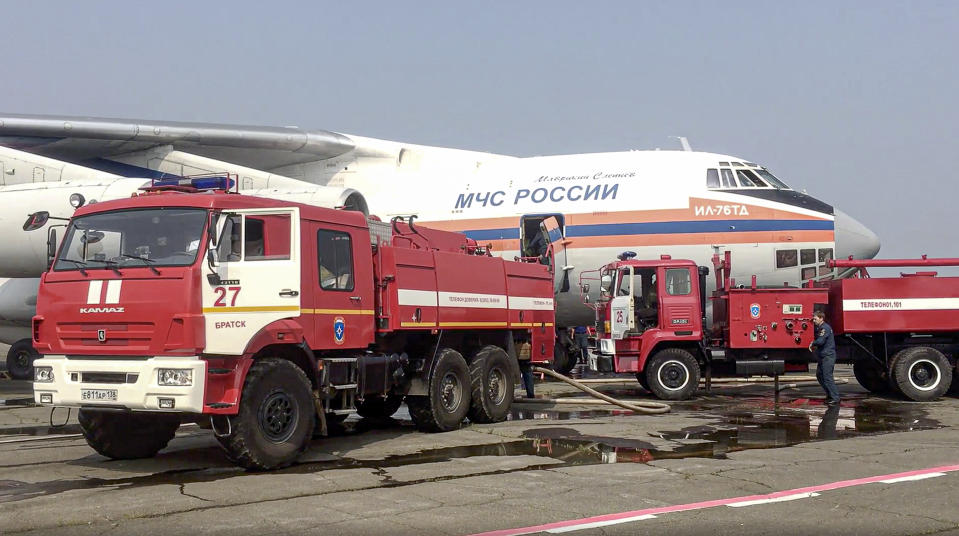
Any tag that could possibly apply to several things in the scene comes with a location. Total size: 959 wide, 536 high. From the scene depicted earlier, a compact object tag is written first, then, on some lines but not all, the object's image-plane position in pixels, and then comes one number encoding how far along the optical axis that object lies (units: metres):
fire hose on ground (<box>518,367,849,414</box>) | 13.38
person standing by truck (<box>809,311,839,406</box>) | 14.64
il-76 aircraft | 16.30
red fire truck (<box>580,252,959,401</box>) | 15.38
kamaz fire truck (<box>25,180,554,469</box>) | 8.10
